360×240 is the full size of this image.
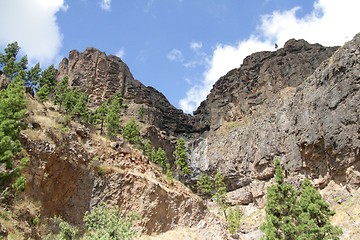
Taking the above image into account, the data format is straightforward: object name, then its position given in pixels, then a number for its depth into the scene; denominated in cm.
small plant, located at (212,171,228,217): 7606
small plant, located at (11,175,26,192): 2759
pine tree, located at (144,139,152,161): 7740
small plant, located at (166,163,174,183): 5371
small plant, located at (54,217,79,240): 2505
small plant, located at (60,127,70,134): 4234
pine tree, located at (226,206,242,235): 6488
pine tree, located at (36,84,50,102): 5916
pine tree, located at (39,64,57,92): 7512
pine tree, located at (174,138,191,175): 8363
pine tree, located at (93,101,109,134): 6998
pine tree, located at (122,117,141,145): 7459
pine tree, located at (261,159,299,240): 3409
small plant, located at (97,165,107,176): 4340
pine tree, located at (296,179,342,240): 3244
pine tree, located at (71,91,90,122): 6435
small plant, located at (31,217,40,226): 3063
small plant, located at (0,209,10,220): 2767
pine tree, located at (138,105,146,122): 11444
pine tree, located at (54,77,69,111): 6851
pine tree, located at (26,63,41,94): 7344
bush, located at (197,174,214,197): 8306
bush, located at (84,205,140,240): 2388
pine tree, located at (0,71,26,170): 2664
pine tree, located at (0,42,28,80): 6291
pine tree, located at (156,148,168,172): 7614
